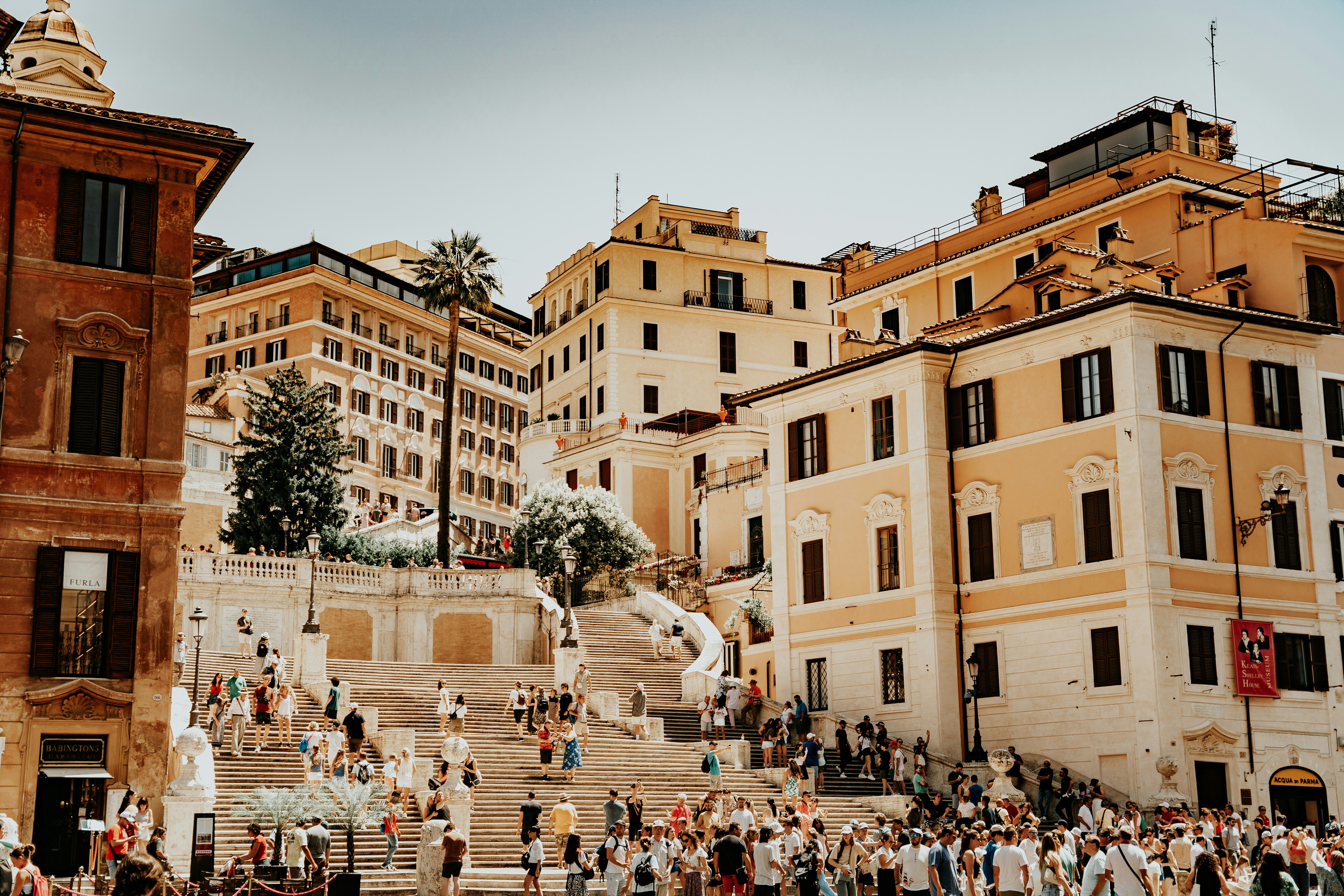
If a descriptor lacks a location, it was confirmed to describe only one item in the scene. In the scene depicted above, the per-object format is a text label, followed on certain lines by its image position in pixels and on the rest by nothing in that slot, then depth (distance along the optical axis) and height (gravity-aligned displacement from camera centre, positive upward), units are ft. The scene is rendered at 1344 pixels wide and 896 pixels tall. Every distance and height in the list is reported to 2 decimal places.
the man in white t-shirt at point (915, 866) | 67.77 -5.92
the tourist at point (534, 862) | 79.10 -6.50
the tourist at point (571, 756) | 110.01 -1.74
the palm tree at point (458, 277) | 209.15 +60.11
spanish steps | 93.30 -2.07
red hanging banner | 120.67 +4.90
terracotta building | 93.20 +17.75
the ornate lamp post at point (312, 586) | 138.41 +14.62
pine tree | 199.93 +33.99
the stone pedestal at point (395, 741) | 108.06 -0.58
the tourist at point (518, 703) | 123.44 +2.28
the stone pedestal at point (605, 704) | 131.34 +2.18
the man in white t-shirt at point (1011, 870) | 65.16 -5.89
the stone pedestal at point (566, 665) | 143.33 +5.99
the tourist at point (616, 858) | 77.56 -6.28
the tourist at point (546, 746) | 110.63 -1.05
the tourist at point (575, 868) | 75.92 -6.57
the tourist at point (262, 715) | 108.88 +1.30
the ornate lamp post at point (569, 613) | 145.79 +11.09
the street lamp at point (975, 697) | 121.80 +2.31
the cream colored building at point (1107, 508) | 120.16 +17.85
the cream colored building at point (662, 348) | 223.71 +59.54
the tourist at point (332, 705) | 114.32 +2.05
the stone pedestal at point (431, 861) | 80.02 -6.47
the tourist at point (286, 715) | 110.52 +1.30
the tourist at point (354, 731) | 108.06 +0.14
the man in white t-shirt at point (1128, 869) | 60.54 -5.48
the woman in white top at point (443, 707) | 120.26 +1.90
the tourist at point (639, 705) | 131.44 +2.06
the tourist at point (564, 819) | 91.40 -5.04
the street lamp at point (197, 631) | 107.65 +7.20
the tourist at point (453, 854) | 77.97 -5.97
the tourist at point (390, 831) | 89.25 -5.54
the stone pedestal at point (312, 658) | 131.03 +6.26
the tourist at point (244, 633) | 143.84 +9.83
